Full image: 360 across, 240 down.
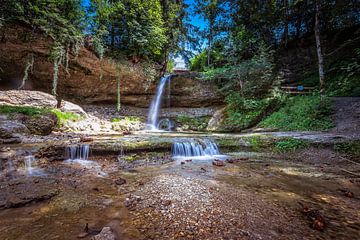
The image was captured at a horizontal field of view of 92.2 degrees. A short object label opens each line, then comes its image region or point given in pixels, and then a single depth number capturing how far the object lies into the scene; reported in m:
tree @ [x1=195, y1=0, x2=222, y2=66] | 16.80
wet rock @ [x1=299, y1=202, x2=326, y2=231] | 1.91
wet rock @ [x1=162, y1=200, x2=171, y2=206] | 2.45
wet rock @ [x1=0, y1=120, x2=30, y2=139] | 5.41
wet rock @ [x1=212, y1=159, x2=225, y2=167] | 4.51
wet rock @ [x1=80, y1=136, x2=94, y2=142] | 5.69
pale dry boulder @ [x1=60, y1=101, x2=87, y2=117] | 9.68
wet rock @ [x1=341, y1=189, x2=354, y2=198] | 2.75
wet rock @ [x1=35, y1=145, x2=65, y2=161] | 4.44
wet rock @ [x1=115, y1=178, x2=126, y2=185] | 3.29
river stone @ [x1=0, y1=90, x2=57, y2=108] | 8.46
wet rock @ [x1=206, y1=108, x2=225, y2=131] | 11.84
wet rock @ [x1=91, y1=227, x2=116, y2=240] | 1.70
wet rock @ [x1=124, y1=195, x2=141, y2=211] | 2.42
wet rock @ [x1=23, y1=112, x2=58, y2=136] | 6.69
